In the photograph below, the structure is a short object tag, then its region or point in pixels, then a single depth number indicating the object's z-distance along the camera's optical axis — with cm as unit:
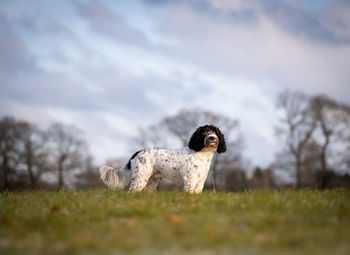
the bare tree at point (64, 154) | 4325
